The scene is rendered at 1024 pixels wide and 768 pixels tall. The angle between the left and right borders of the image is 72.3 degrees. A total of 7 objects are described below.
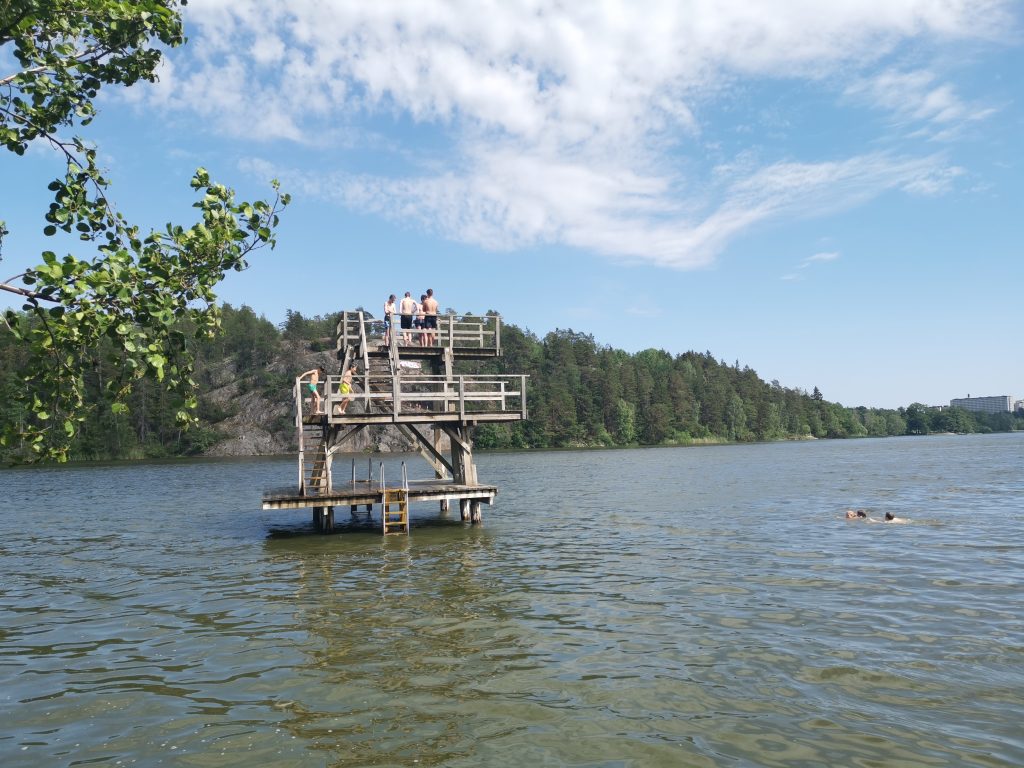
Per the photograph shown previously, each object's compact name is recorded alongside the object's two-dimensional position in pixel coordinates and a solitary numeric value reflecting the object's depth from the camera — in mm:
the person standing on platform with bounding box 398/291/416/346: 26875
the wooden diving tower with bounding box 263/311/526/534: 23312
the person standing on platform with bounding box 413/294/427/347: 27062
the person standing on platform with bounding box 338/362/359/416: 24077
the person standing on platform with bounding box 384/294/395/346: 26062
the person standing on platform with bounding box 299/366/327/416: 23828
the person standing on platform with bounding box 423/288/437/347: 26841
